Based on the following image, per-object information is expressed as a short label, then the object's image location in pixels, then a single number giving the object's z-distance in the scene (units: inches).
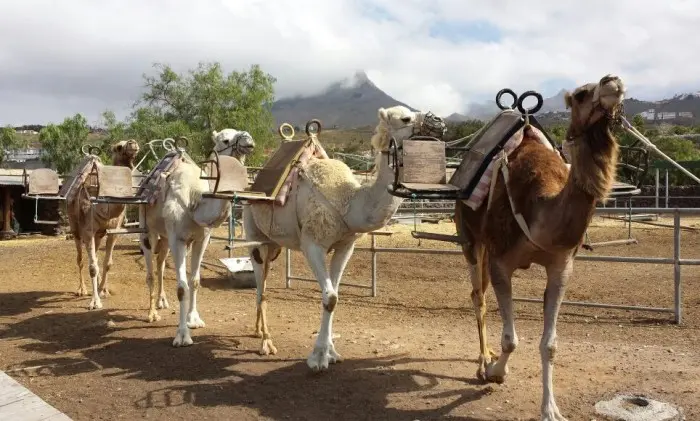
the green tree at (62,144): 1521.9
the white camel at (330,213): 192.9
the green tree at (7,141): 1755.7
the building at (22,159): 1640.3
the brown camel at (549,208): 135.6
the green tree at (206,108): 1023.0
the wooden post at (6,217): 865.5
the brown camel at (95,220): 346.3
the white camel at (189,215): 255.1
